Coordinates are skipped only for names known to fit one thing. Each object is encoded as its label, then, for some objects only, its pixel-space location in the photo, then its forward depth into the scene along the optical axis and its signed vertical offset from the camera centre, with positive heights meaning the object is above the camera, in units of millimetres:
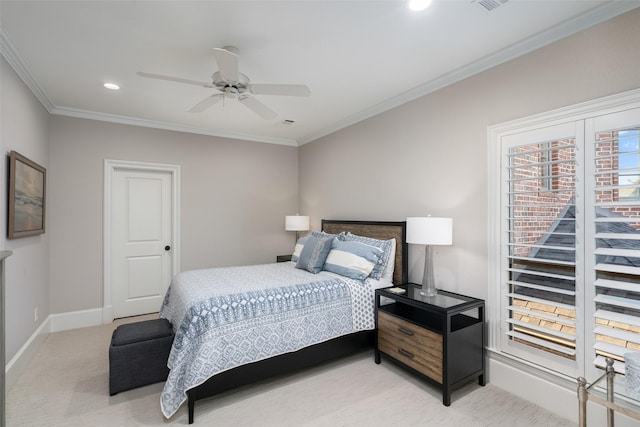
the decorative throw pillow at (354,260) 3123 -478
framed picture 2584 +149
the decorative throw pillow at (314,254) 3357 -455
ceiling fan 2078 +998
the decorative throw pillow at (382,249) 3225 -394
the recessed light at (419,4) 1885 +1287
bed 2170 -827
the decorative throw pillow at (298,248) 4013 -453
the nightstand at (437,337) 2324 -1003
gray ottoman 2410 -1144
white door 4238 -374
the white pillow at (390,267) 3283 -565
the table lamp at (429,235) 2604 -186
